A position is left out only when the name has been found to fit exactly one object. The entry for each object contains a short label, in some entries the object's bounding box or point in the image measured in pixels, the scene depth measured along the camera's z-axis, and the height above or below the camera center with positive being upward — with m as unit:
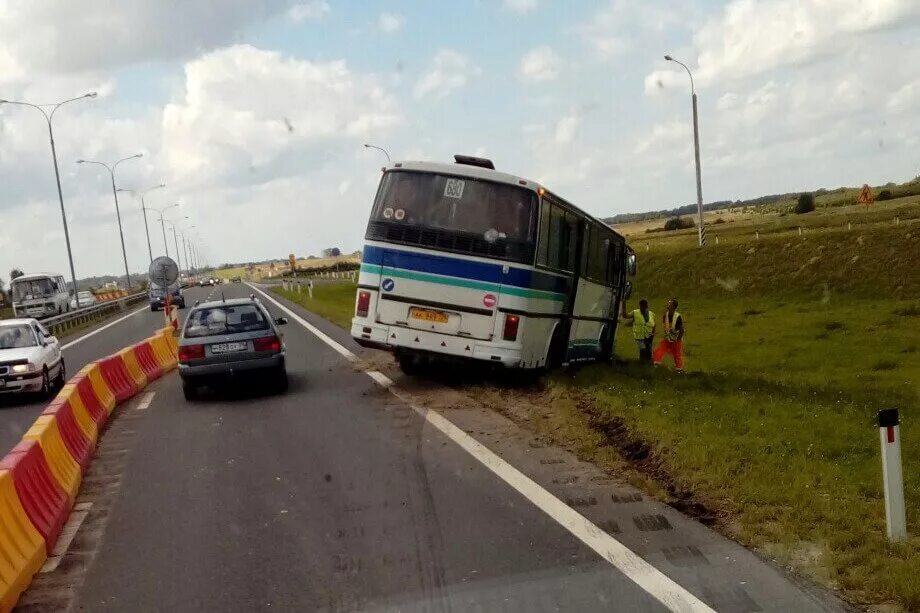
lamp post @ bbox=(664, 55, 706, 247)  43.94 +2.53
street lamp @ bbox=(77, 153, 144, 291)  67.34 +3.78
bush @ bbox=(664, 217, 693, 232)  89.81 -1.57
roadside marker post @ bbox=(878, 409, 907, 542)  6.41 -1.90
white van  51.81 -1.13
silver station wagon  15.02 -1.44
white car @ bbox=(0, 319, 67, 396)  16.47 -1.44
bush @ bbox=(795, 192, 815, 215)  83.44 -0.93
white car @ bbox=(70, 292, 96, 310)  69.72 -2.28
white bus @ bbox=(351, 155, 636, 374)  14.12 -0.50
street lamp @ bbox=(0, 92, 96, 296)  50.10 +2.84
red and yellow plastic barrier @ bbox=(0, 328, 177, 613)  6.52 -1.74
